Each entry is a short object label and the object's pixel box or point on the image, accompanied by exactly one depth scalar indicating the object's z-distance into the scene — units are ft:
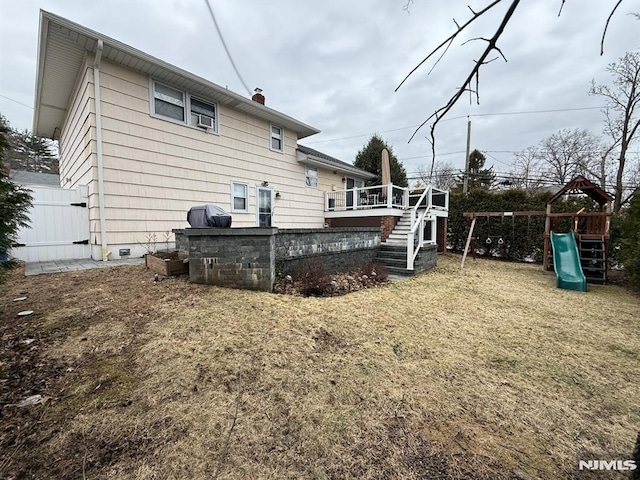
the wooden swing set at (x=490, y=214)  29.59
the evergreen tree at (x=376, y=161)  59.93
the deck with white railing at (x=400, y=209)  27.50
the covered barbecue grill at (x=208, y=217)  17.26
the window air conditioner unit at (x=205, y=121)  26.60
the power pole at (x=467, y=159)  55.97
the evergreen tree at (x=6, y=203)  8.54
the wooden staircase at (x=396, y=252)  26.39
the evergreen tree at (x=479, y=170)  78.43
